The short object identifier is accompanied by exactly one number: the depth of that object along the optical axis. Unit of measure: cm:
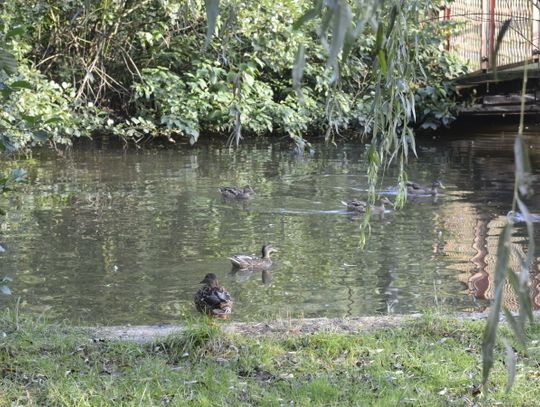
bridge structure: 2067
